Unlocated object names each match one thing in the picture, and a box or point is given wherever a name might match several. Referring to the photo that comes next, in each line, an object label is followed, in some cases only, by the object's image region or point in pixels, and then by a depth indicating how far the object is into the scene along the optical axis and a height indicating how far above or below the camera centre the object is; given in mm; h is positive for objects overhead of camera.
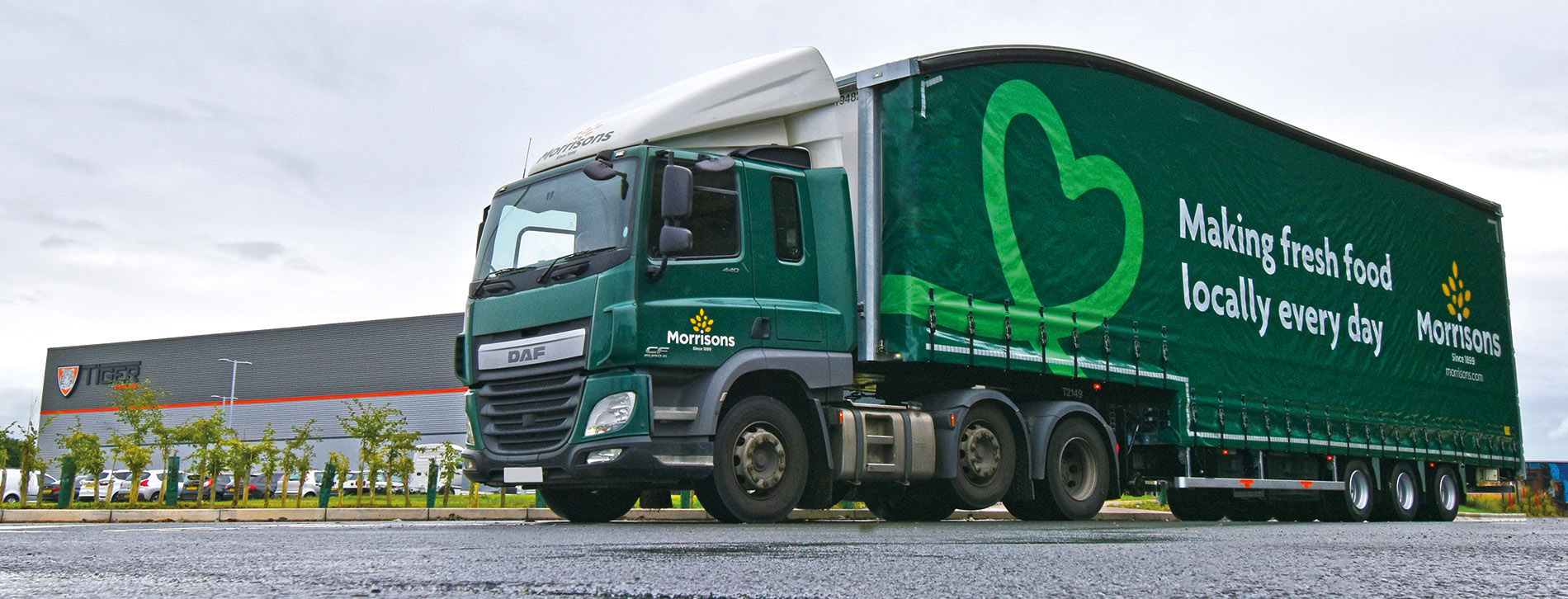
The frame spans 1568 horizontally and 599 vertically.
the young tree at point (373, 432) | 22531 +1014
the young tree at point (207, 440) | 20922 +902
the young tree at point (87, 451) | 22234 +544
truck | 8828 +1484
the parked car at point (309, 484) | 39875 +18
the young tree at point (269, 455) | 21548 +502
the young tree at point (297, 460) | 21469 +424
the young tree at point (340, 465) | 20359 +352
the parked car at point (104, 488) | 35591 -157
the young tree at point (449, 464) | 19203 +374
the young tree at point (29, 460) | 19750 +335
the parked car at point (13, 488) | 34656 -208
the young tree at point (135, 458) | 20250 +395
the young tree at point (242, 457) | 20520 +445
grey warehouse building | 54812 +5060
